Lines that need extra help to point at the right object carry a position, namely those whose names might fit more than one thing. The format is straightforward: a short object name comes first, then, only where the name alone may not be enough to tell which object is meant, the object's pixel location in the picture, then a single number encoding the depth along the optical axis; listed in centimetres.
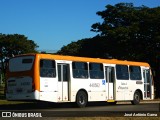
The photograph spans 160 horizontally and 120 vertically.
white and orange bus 2259
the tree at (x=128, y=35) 4425
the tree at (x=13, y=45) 8048
